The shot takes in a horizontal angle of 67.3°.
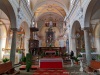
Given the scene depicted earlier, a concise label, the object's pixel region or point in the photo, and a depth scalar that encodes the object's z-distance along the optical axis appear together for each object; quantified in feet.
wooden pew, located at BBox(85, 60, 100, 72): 13.72
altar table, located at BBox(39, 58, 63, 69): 19.68
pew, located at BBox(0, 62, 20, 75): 12.07
